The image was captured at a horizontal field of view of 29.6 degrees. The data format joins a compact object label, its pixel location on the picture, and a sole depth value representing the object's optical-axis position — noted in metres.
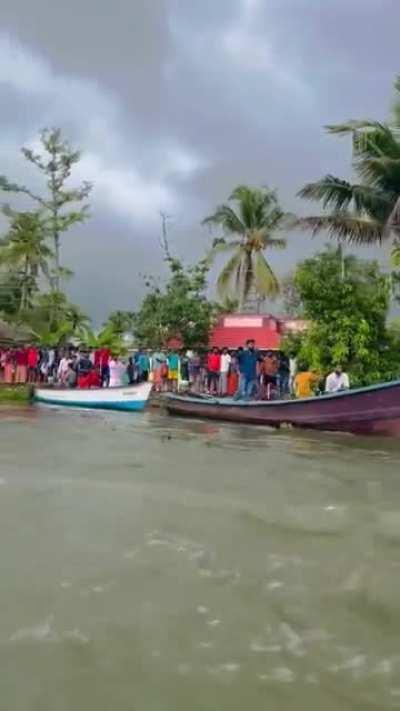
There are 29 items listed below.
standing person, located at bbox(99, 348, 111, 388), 22.39
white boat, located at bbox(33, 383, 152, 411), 18.48
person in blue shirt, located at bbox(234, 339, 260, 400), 18.56
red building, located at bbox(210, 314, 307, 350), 26.62
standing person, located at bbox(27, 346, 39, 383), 24.39
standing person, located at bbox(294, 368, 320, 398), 17.44
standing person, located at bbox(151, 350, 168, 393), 22.42
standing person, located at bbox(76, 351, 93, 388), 22.12
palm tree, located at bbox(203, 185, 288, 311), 31.37
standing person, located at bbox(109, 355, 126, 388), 21.73
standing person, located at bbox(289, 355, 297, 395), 18.91
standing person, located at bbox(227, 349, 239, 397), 20.85
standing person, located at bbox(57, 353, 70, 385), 22.47
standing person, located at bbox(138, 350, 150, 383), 22.59
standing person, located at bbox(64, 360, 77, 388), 22.23
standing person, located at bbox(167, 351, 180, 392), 22.36
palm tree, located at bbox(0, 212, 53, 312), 29.86
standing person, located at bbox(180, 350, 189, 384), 22.61
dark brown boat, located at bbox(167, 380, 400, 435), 13.99
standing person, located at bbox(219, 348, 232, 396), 20.89
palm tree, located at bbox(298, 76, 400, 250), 17.50
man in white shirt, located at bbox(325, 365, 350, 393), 15.77
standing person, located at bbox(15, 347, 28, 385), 24.61
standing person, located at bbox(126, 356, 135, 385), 22.53
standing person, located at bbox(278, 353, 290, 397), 20.78
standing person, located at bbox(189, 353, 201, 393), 22.64
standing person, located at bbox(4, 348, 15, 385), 24.67
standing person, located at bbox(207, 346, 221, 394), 21.28
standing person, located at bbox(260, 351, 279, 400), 20.55
